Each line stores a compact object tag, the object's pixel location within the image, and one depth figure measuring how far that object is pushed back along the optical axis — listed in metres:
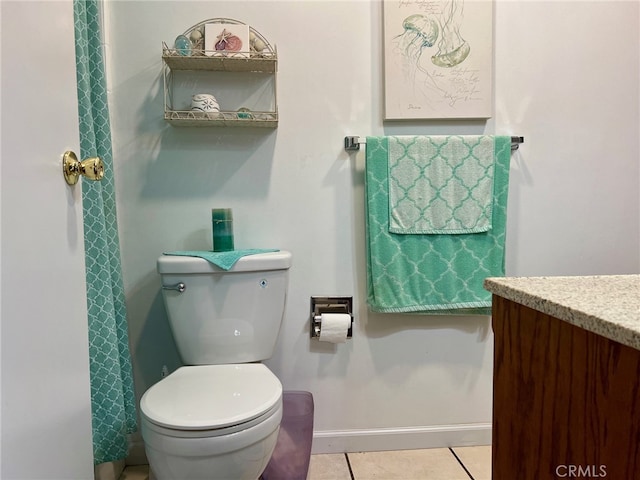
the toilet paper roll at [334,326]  1.46
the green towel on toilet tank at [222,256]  1.28
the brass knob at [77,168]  0.69
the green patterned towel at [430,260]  1.47
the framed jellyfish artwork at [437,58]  1.47
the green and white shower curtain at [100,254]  1.13
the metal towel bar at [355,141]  1.49
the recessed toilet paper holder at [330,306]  1.54
